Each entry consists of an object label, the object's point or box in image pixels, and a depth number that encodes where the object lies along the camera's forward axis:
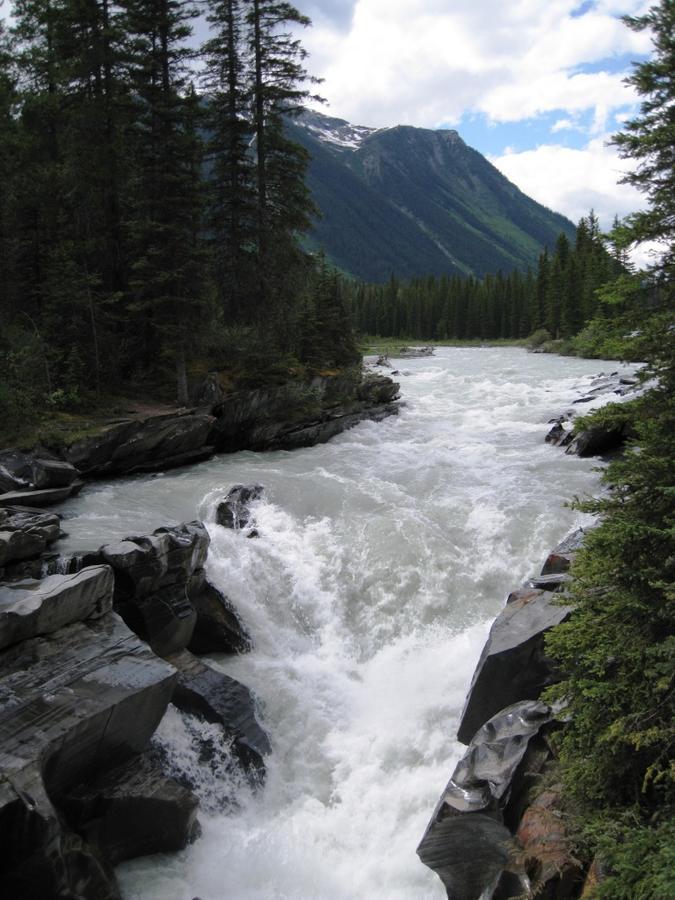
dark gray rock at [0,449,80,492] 16.50
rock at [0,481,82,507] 15.53
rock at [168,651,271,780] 10.80
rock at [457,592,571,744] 9.55
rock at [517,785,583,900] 6.18
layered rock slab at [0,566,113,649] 9.07
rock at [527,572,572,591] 11.17
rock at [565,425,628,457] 21.92
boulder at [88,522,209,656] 11.80
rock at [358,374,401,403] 31.84
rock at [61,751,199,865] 8.59
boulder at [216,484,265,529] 16.62
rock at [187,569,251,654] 13.23
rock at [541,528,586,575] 12.28
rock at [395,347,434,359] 77.88
